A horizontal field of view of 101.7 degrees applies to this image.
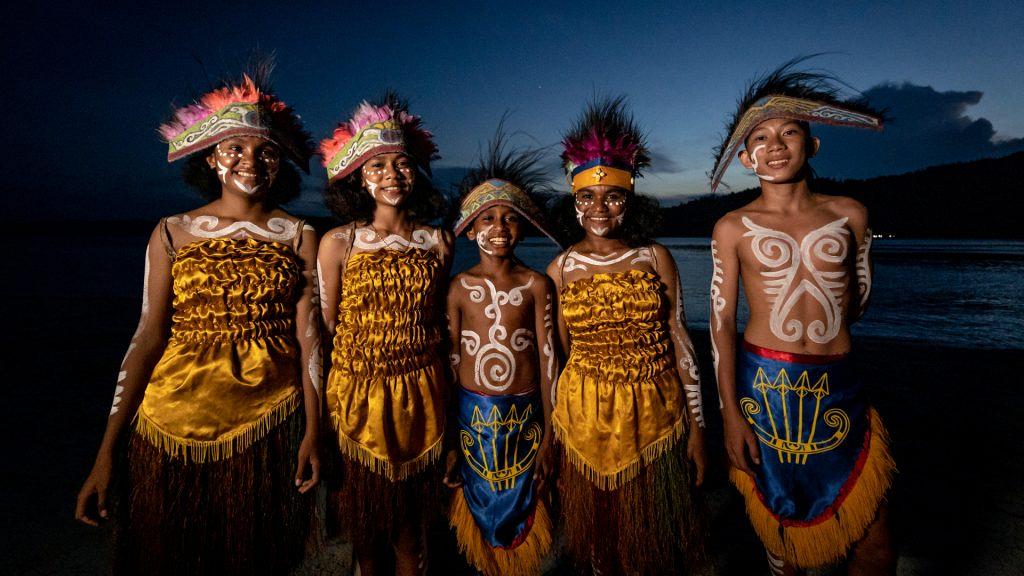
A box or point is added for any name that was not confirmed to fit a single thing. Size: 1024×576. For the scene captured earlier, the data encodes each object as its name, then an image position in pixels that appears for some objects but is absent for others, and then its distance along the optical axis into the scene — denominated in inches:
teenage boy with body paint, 86.0
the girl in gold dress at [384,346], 94.3
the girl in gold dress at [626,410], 98.2
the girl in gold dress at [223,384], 82.5
